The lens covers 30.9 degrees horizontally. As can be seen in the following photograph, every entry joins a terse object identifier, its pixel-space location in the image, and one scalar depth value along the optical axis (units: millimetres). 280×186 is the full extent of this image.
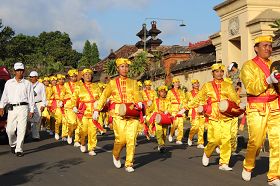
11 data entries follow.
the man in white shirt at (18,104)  11227
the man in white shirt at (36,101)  15375
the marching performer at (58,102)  15583
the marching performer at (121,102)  9000
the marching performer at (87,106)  11289
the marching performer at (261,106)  7246
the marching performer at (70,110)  13766
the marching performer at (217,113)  8898
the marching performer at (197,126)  13047
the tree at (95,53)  90562
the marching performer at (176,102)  14203
